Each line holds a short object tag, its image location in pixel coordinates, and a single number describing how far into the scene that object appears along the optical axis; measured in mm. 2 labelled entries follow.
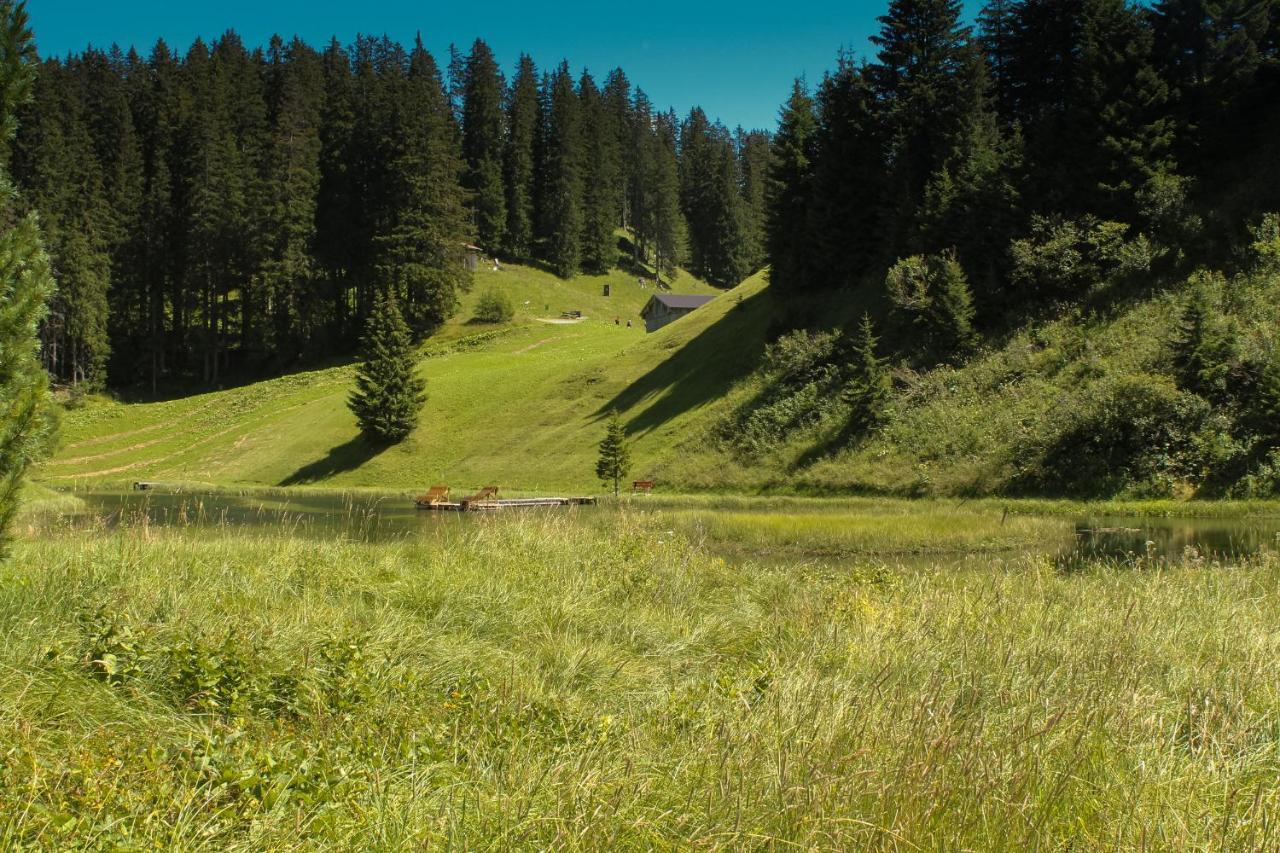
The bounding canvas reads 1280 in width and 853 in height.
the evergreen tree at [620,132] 127438
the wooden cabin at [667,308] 83562
